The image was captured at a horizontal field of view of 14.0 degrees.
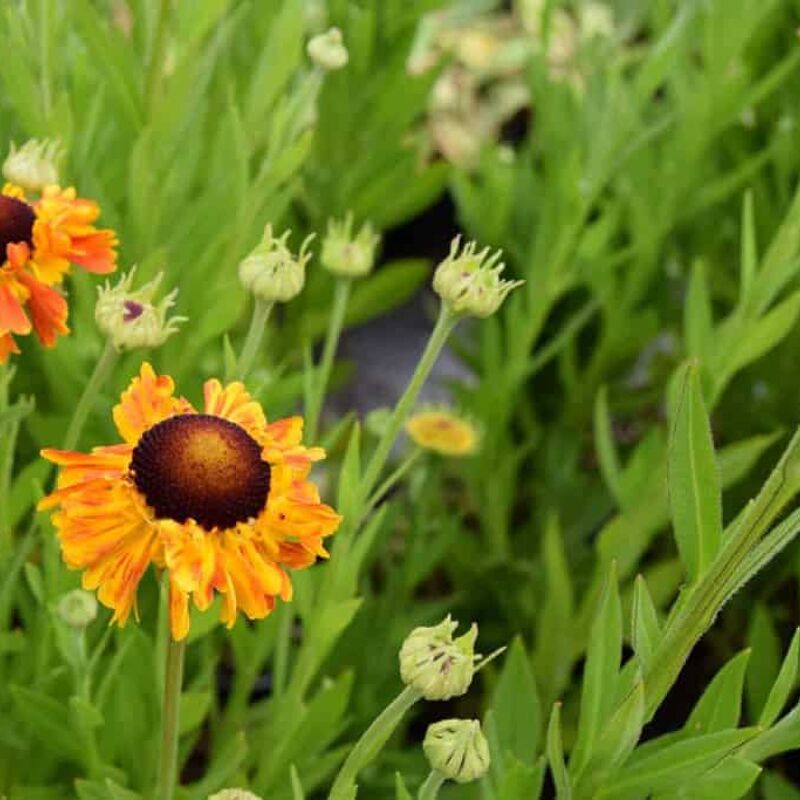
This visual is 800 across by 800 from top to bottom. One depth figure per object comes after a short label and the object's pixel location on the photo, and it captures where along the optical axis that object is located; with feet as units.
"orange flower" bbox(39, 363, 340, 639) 1.78
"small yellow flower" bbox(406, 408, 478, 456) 2.55
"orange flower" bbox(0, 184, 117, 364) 1.95
